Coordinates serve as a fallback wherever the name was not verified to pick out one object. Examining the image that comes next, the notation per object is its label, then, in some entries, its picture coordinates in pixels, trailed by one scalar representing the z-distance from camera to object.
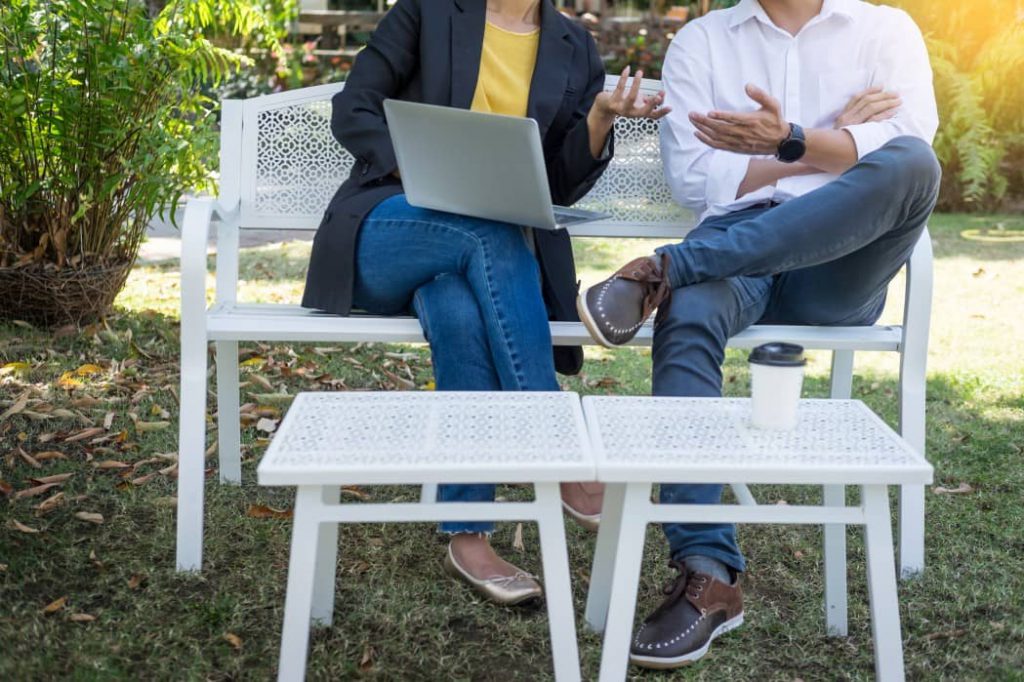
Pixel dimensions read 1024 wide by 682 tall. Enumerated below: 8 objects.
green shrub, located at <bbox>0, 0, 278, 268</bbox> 3.66
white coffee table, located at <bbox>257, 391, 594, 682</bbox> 1.64
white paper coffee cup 1.81
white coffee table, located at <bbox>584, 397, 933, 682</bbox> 1.69
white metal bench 2.38
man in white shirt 2.12
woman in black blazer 2.38
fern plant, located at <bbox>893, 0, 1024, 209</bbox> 7.22
